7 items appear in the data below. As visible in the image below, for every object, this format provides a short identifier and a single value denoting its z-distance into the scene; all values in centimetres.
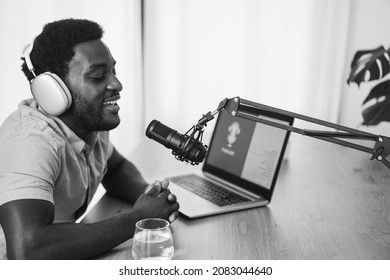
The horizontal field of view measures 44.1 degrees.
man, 99
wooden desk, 105
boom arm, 93
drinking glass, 91
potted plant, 226
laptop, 132
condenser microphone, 103
